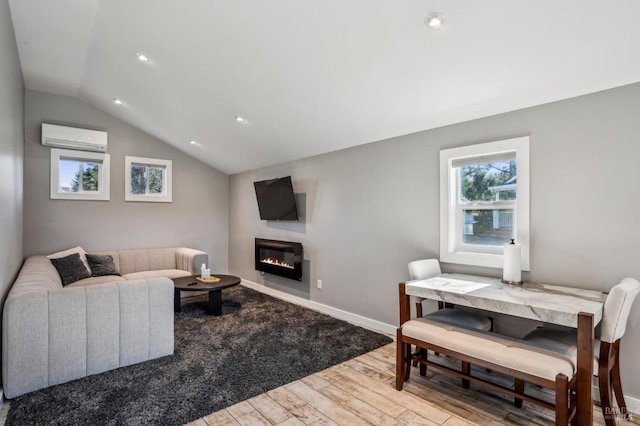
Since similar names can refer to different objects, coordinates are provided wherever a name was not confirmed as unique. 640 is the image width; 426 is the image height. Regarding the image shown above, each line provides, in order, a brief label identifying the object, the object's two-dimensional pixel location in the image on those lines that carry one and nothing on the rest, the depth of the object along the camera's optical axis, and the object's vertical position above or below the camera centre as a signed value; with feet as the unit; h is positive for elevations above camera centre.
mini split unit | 15.19 +3.57
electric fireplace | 15.42 -2.33
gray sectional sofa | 7.47 -2.91
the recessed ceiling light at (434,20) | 6.59 +3.89
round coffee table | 13.16 -3.03
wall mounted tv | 15.61 +0.66
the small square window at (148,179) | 17.83 +1.87
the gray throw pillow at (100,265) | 14.87 -2.43
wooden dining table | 5.63 -1.79
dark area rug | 6.98 -4.25
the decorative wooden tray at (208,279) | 14.08 -2.92
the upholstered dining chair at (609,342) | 5.84 -2.67
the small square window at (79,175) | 15.87 +1.90
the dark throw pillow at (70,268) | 13.43 -2.32
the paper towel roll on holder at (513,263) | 8.09 -1.27
